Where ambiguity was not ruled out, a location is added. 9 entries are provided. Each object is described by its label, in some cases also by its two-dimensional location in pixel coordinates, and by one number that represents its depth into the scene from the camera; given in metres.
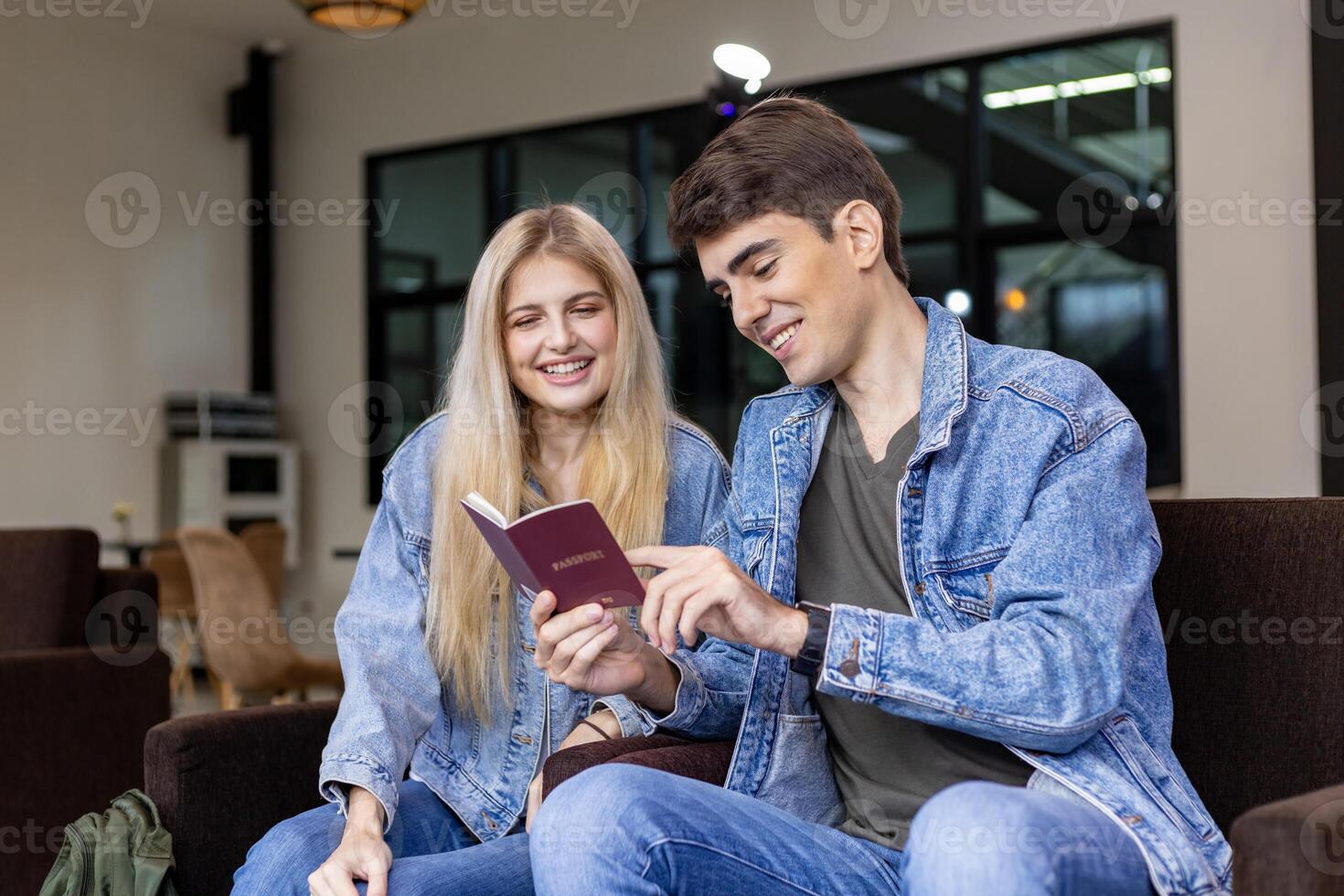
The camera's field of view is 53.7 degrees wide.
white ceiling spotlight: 3.25
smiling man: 1.33
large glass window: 6.11
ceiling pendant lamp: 5.09
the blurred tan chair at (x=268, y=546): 7.11
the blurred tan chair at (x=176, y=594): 6.96
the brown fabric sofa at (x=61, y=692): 2.83
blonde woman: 1.86
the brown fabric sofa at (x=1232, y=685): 1.63
